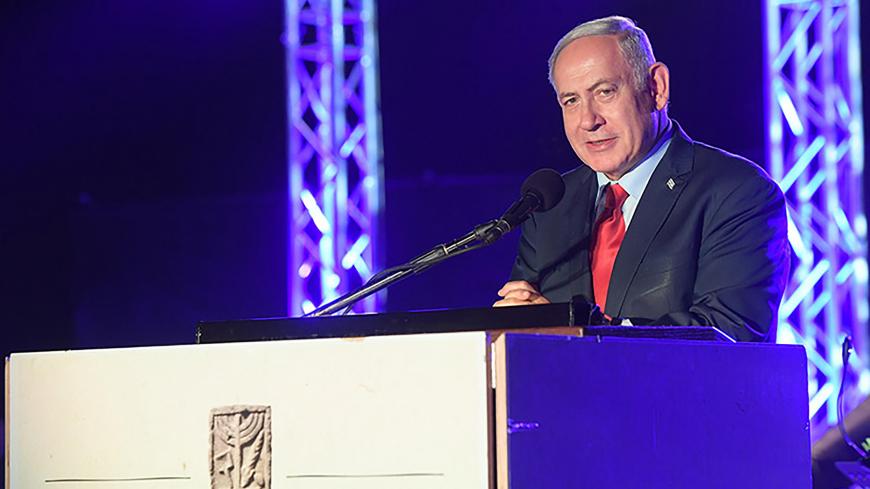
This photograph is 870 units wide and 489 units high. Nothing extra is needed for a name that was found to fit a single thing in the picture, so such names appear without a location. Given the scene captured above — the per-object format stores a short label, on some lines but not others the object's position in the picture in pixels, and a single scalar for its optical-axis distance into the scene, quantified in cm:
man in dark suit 445
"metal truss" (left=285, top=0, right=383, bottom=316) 1289
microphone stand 397
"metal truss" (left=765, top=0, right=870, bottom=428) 1105
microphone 423
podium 288
